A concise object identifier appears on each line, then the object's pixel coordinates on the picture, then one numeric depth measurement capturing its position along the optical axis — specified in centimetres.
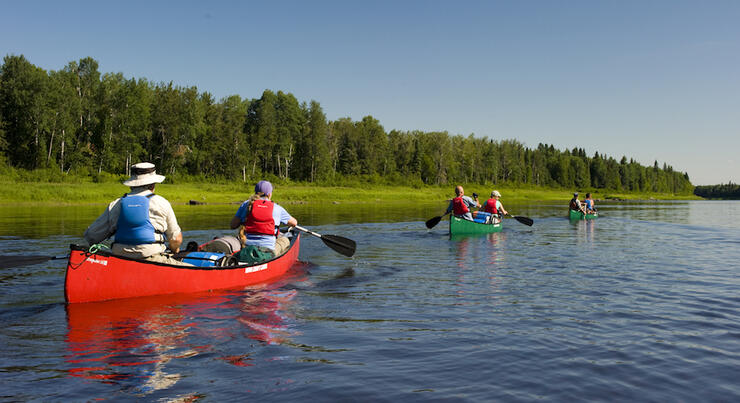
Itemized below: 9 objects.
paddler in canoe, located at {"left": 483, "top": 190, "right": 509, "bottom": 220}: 2406
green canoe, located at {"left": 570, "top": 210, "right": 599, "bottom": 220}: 3269
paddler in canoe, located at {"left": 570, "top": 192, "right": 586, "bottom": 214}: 3294
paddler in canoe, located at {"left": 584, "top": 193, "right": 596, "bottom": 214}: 3372
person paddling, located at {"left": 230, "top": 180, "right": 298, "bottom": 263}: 1085
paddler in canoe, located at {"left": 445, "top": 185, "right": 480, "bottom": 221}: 2156
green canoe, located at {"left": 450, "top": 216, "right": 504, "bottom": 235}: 2161
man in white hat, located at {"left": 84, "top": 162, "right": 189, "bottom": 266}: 805
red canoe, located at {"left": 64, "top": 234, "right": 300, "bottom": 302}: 781
